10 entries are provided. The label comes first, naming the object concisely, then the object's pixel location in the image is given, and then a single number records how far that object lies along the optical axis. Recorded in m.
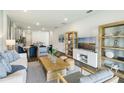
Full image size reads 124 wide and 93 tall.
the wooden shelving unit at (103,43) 2.51
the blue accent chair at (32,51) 4.74
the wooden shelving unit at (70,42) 4.49
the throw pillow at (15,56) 2.69
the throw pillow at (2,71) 1.42
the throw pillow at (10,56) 2.49
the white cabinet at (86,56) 3.02
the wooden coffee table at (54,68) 2.15
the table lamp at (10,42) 3.19
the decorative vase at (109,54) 2.62
